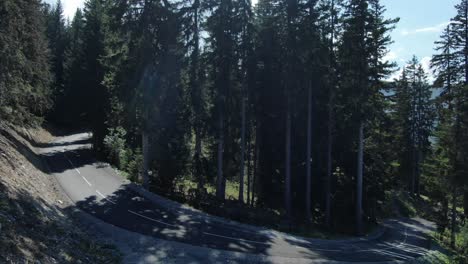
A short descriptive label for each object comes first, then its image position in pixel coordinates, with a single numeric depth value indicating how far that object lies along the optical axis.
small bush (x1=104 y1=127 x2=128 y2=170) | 33.94
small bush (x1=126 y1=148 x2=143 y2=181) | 30.33
